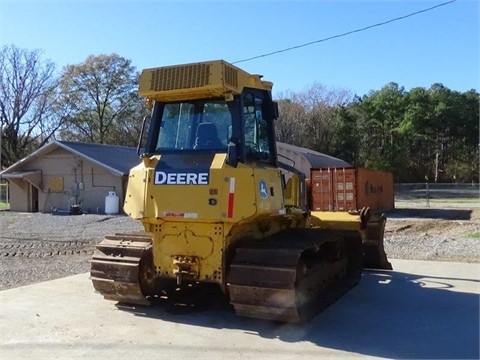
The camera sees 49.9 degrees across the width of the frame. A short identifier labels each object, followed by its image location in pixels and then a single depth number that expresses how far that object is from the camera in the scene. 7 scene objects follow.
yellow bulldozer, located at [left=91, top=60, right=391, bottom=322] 5.97
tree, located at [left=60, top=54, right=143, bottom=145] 48.16
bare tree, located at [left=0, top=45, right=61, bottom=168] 44.75
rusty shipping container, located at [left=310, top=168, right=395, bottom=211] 22.03
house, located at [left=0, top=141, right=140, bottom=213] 28.47
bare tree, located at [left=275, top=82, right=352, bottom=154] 54.16
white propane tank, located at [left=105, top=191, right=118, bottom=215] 26.86
